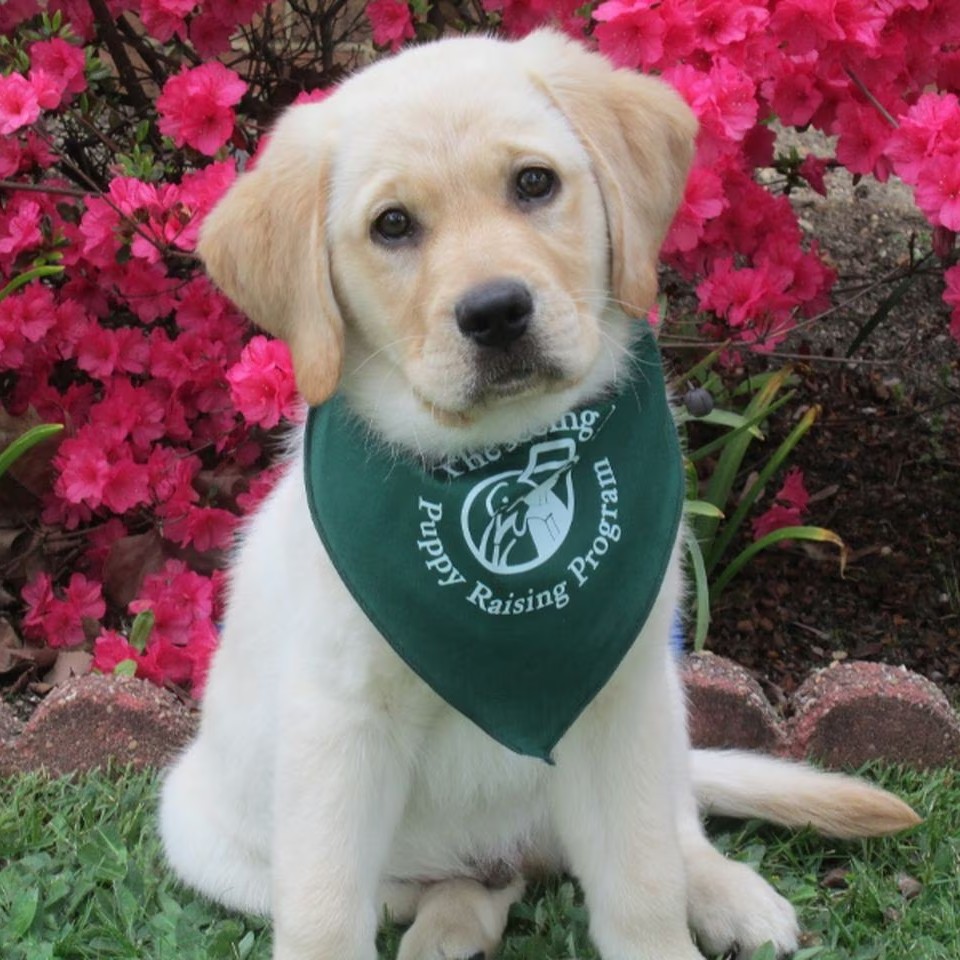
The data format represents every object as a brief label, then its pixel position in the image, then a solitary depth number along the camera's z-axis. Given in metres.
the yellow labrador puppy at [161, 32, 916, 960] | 2.43
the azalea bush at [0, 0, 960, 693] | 3.26
